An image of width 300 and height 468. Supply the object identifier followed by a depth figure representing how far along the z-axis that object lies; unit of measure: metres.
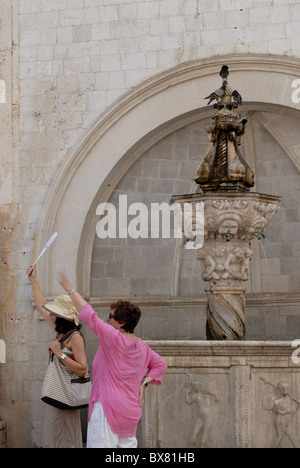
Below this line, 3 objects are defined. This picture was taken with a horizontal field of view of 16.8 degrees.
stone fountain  7.45
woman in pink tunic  6.25
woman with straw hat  7.36
